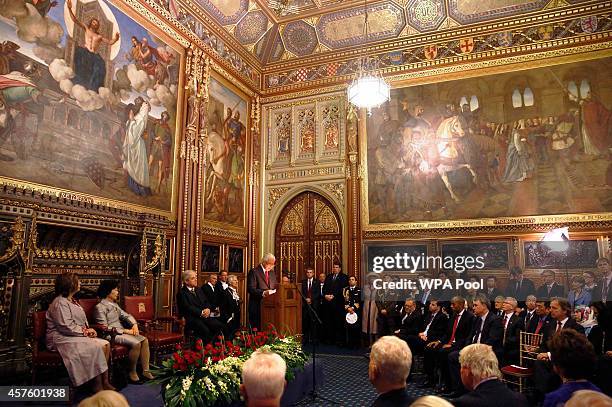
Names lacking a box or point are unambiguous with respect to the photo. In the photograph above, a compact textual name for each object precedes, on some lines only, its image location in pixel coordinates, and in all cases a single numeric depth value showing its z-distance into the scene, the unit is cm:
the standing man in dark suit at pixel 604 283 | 904
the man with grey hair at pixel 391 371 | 278
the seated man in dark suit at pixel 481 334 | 619
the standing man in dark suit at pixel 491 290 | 1052
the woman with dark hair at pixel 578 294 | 850
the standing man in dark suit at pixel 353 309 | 1089
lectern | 909
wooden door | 1272
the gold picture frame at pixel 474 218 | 1052
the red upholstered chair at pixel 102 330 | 625
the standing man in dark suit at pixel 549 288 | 1000
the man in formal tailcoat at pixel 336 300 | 1121
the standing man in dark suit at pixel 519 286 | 1032
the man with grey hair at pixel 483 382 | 311
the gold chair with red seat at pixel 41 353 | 573
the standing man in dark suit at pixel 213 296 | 873
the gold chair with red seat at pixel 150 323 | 723
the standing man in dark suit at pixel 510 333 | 641
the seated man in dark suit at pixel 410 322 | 820
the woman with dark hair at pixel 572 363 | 298
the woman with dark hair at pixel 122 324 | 658
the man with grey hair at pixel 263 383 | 227
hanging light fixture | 876
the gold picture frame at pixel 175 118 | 770
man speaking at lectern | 934
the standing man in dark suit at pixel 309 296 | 1155
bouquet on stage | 441
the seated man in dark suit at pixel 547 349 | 542
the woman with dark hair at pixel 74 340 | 551
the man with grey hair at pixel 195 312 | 798
